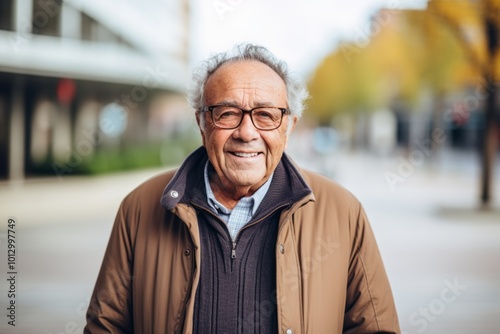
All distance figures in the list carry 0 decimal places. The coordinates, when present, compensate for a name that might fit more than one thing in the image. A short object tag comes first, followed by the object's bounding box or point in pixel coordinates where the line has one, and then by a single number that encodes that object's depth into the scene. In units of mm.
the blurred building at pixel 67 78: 19406
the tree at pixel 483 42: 12594
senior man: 2029
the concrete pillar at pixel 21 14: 19141
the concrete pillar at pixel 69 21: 24016
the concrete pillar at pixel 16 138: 18969
